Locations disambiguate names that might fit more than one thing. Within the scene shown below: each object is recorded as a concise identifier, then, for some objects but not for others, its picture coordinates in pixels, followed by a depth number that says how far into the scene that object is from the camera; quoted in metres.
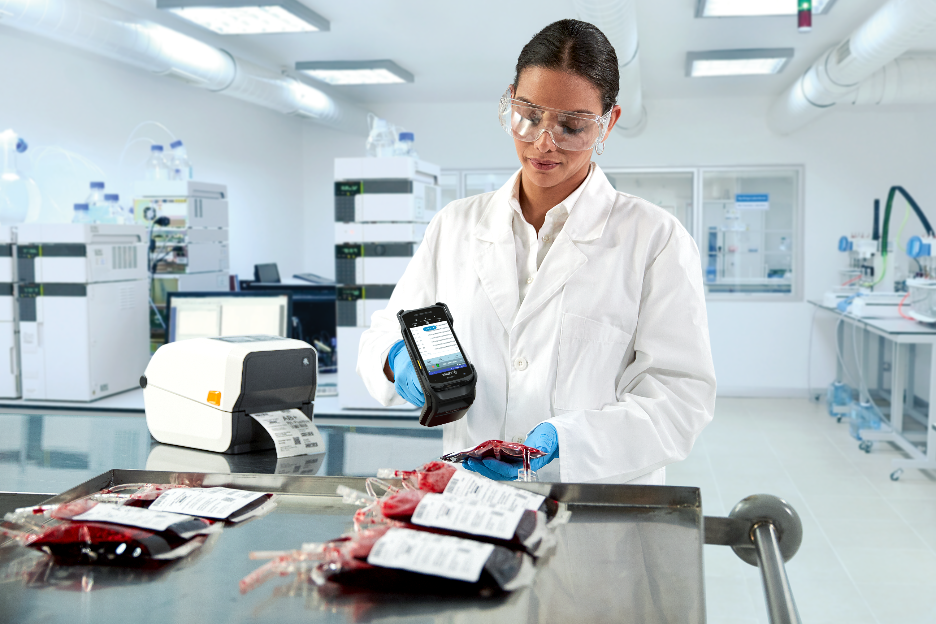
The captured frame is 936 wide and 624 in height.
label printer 1.52
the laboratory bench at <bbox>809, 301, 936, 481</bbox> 4.59
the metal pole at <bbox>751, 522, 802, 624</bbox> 0.80
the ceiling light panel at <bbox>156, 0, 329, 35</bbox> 4.18
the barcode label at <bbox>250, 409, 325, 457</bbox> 1.53
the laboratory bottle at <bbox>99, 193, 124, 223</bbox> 4.34
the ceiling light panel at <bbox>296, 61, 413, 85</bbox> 5.91
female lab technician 1.28
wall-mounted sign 7.30
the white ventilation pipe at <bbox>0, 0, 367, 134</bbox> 3.55
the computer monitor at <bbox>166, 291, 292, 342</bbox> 3.42
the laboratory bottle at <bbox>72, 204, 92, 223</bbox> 4.05
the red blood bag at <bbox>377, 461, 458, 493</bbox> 0.93
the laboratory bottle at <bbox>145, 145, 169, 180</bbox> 4.89
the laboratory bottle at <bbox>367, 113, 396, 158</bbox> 4.56
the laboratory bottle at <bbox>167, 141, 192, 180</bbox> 4.93
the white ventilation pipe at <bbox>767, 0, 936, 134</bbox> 3.83
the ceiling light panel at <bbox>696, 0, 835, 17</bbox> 4.05
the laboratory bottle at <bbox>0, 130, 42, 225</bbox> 3.87
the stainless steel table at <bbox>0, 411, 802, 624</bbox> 0.75
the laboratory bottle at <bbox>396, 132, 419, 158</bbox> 4.54
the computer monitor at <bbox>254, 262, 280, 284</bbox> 5.55
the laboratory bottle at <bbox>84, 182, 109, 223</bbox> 4.45
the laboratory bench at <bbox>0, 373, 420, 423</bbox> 3.55
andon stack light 3.14
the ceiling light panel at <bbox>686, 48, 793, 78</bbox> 5.38
